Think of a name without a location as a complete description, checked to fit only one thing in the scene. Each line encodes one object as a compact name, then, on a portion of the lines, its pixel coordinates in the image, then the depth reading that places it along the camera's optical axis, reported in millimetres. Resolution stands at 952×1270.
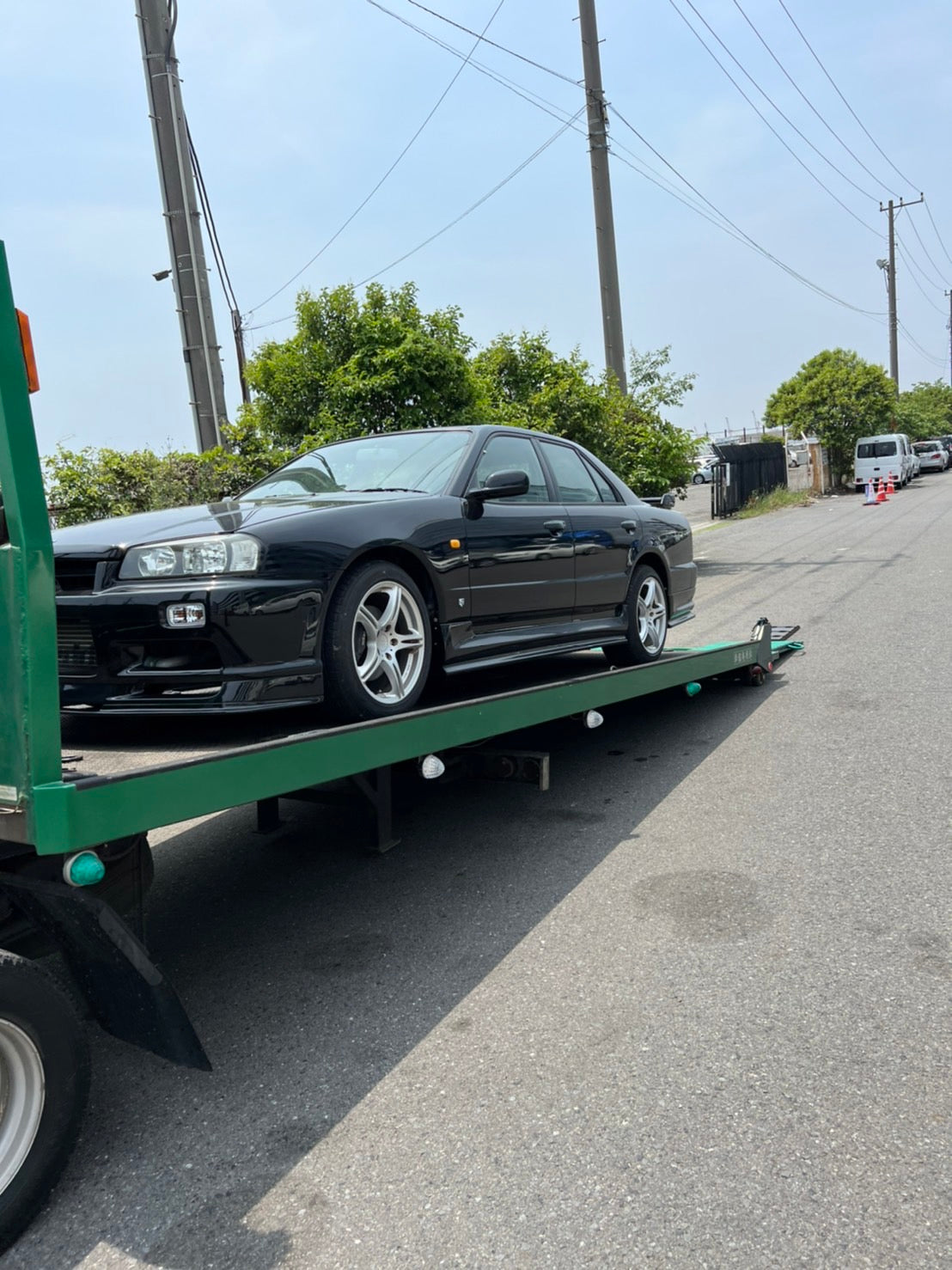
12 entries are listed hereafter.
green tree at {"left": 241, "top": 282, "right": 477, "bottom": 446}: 10391
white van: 37000
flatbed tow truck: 2449
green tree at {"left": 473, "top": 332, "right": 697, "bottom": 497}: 14609
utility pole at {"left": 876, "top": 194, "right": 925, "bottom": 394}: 57531
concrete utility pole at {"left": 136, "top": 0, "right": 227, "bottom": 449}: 8992
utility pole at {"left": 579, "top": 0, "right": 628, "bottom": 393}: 17469
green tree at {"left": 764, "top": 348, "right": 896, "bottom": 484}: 38344
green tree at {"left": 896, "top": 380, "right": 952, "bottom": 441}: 57094
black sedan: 3504
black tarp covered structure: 27609
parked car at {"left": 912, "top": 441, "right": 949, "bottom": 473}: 49156
